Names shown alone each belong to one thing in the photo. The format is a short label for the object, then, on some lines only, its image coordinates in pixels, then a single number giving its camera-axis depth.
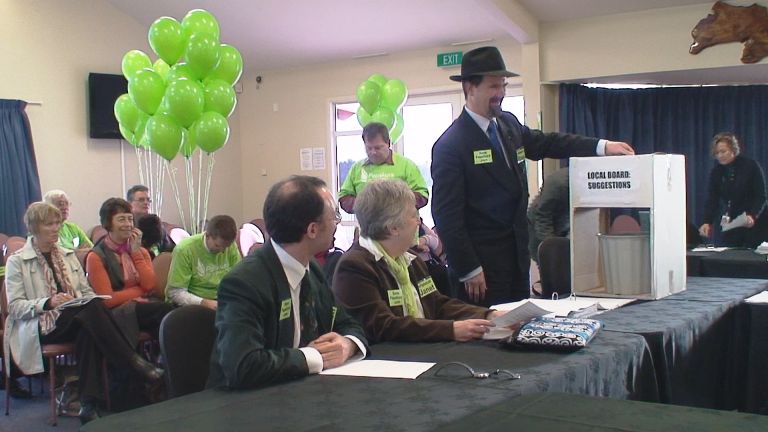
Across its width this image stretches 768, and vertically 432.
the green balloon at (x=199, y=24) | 5.39
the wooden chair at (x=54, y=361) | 3.78
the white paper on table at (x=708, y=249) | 4.21
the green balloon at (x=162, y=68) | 5.80
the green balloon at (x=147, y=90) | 5.51
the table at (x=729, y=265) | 3.66
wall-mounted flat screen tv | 7.75
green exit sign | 7.77
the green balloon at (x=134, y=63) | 6.16
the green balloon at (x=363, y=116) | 6.55
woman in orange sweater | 4.12
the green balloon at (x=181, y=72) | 5.36
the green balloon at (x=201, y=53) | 5.28
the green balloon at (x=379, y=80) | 6.62
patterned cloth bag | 1.74
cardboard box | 2.49
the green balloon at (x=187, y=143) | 5.46
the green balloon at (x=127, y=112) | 6.17
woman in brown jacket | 1.96
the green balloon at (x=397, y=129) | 6.79
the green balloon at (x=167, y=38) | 5.45
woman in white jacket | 3.81
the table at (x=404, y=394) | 1.28
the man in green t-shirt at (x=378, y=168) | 4.47
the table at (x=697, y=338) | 1.98
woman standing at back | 4.86
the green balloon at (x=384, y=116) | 6.45
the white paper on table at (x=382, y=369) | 1.58
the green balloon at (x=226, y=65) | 5.54
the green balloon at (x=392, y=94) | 6.64
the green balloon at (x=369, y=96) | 6.44
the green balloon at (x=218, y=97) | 5.42
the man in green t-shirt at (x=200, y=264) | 4.15
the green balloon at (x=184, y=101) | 5.18
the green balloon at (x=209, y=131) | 5.32
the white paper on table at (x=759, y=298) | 2.52
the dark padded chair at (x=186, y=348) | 1.94
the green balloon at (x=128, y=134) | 6.35
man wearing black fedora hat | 2.61
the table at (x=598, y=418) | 1.19
